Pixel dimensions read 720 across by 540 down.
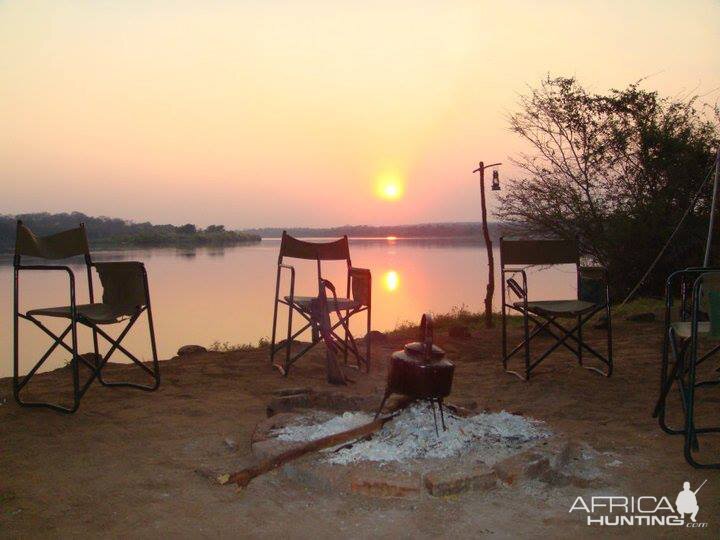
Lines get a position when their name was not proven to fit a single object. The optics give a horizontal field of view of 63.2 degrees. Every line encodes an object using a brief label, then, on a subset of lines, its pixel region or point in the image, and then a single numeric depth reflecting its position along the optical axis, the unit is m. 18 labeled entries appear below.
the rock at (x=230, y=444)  2.51
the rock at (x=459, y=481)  1.98
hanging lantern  7.81
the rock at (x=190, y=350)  5.08
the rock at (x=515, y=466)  2.05
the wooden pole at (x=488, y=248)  7.67
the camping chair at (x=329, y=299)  4.01
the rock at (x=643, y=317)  6.00
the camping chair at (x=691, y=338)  2.24
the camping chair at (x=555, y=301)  3.77
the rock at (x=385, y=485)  1.99
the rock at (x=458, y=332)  5.65
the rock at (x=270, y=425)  2.45
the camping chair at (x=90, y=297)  3.06
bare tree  9.67
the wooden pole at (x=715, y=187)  5.23
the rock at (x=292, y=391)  3.11
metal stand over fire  2.30
